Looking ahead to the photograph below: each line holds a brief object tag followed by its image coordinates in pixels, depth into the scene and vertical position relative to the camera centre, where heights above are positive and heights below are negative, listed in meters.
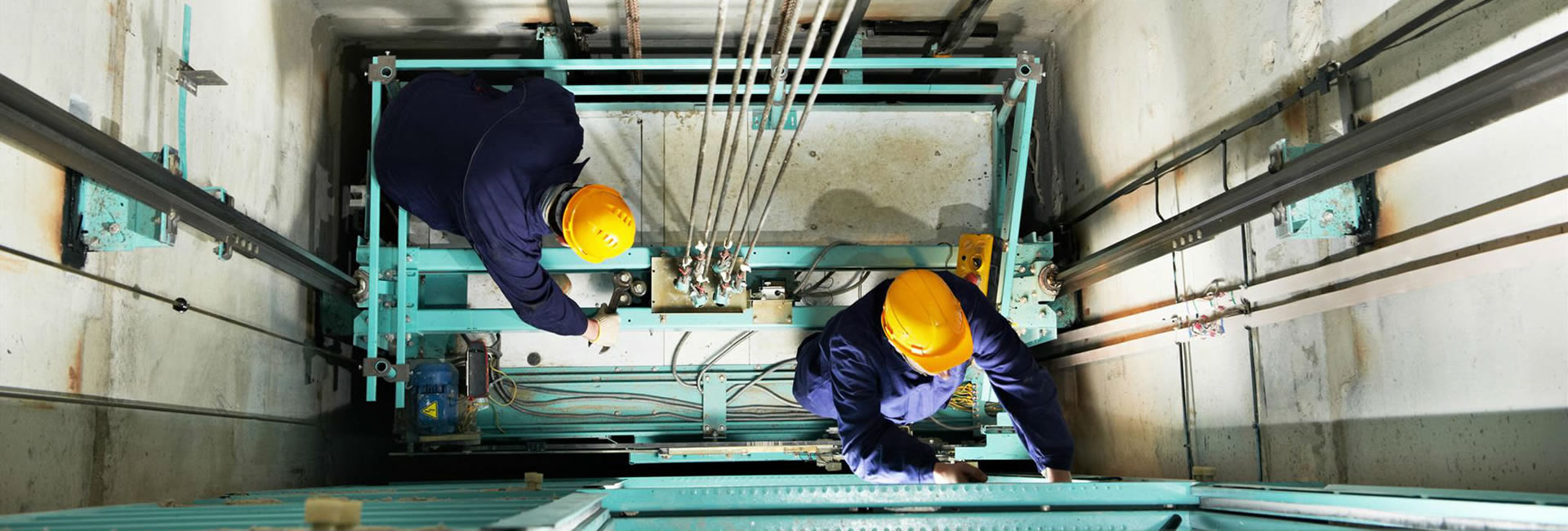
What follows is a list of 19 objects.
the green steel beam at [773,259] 3.78 +0.52
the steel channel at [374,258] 3.59 +0.52
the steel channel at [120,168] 1.95 +0.54
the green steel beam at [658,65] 3.57 +1.18
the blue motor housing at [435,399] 3.96 +0.02
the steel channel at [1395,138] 1.77 +0.49
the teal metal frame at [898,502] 2.19 -0.27
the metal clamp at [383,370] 3.60 +0.13
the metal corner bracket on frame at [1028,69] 3.57 +1.11
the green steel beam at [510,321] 3.80 +0.30
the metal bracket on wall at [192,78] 2.78 +0.92
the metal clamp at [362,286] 3.73 +0.44
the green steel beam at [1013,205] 3.73 +0.68
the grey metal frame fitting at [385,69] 3.62 +1.19
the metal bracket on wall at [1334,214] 2.41 +0.39
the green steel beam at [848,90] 3.74 +1.14
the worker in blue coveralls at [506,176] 3.18 +0.73
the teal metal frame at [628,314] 3.67 +0.33
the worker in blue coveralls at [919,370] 2.84 +0.06
